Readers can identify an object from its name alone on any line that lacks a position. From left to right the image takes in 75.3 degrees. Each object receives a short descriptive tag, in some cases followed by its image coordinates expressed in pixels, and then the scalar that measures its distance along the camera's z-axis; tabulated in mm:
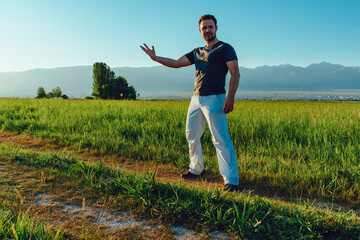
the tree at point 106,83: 71312
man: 3449
